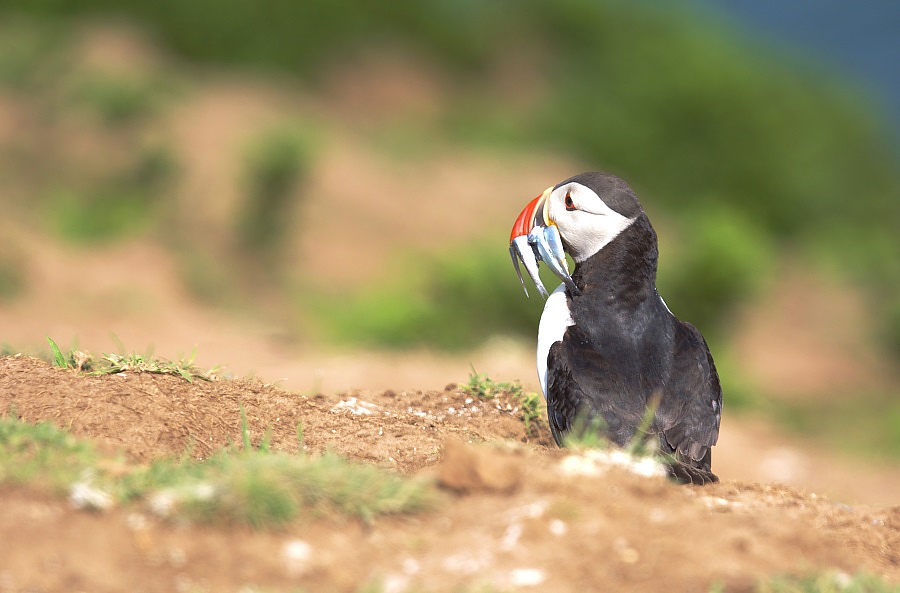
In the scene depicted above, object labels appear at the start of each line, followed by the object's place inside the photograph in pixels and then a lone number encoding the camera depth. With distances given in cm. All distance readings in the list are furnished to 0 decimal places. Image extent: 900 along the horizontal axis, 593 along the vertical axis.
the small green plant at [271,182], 3116
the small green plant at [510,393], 1145
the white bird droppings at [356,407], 1080
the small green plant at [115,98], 3537
